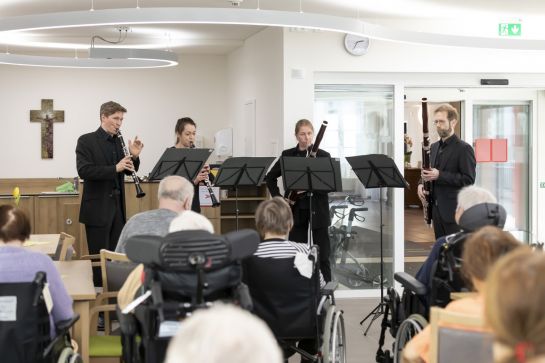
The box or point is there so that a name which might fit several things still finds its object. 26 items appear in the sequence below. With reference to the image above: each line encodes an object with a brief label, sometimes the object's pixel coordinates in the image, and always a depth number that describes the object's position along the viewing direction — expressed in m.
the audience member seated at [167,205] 4.58
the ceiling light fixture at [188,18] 6.07
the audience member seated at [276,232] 4.30
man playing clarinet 6.48
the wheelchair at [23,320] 3.45
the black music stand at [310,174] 6.50
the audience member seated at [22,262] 3.53
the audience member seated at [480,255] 2.84
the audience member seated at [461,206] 4.25
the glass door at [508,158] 8.97
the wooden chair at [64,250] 5.23
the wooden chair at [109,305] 4.23
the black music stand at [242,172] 6.77
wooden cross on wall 13.03
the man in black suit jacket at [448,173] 6.54
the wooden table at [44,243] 5.39
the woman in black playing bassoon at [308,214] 6.92
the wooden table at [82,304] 4.02
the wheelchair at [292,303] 4.30
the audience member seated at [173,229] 3.55
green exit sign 8.51
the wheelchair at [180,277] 3.22
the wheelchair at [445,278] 4.00
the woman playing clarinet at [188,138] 6.84
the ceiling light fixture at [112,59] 9.44
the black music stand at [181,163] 6.46
